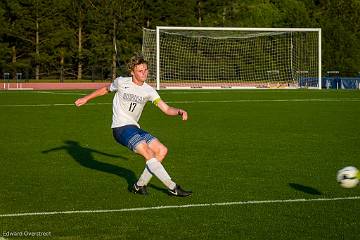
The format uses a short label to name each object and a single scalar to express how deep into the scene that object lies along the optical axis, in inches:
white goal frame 3750.0
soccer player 759.1
